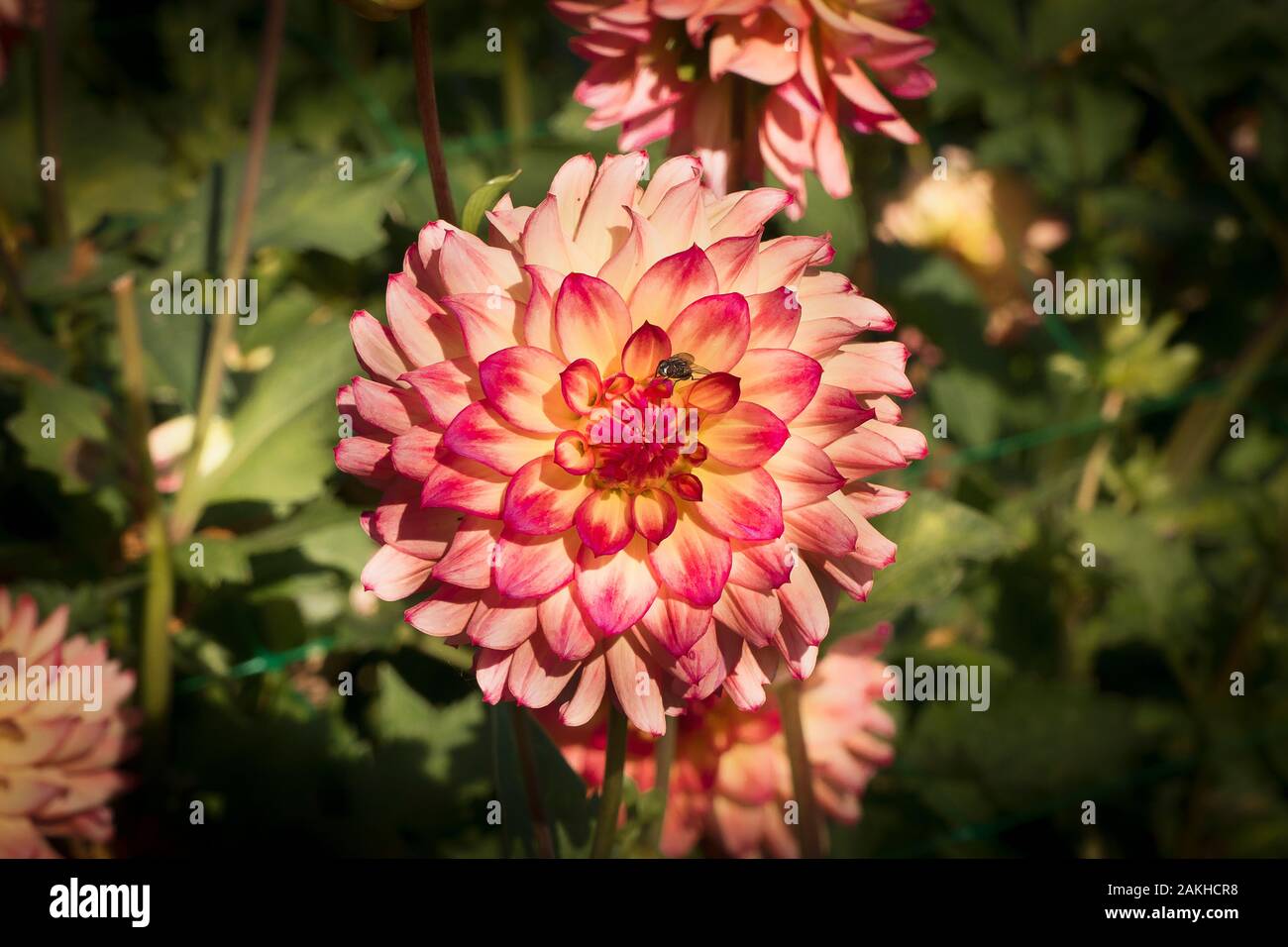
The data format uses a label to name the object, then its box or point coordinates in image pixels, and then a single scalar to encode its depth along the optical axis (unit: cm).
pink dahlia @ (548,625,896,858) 87
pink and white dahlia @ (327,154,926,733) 55
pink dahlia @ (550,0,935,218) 73
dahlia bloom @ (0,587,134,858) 81
